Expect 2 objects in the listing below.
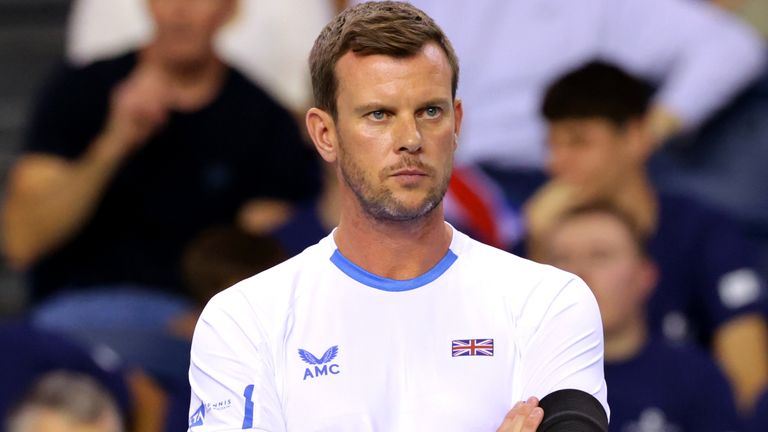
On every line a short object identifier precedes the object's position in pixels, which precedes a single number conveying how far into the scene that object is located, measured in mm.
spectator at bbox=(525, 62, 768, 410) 13555
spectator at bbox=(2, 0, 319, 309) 13984
